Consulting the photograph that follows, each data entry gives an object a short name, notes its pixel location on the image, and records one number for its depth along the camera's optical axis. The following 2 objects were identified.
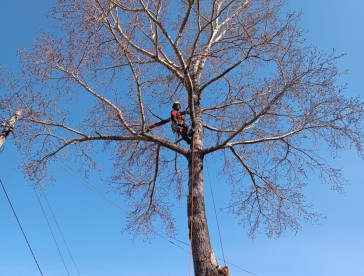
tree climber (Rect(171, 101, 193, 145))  6.27
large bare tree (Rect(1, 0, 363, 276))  5.17
